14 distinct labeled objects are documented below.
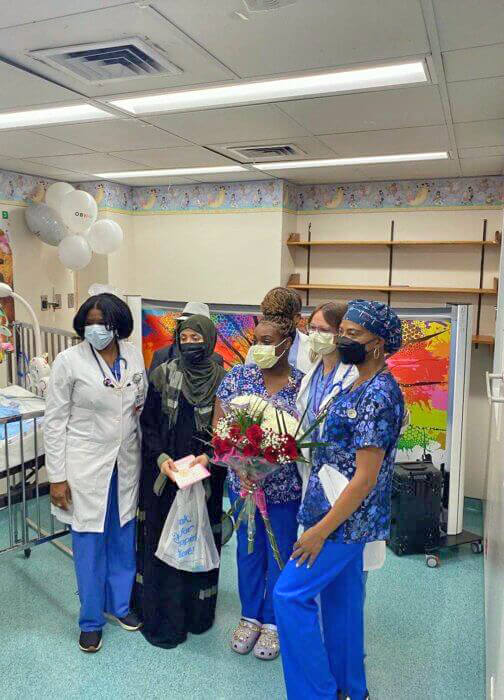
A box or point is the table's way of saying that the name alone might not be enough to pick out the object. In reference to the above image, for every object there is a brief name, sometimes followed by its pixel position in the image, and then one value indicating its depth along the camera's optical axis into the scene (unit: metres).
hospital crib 2.48
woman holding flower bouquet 2.12
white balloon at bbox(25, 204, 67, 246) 4.38
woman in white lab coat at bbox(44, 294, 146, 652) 2.27
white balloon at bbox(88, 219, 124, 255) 4.26
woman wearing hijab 2.29
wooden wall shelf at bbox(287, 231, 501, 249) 4.40
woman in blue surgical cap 1.73
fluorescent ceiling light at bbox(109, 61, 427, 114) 2.17
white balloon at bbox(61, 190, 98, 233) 4.11
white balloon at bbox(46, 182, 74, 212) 4.29
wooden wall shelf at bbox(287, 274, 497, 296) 4.42
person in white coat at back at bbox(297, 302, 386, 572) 1.91
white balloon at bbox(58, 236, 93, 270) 4.22
